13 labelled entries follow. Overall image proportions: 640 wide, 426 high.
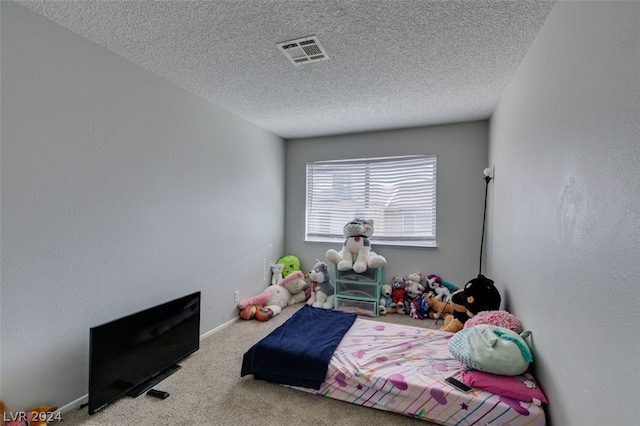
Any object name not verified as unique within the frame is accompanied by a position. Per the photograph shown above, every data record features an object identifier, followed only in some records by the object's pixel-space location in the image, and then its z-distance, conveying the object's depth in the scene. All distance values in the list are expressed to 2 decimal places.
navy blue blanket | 2.02
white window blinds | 3.84
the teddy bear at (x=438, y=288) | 3.49
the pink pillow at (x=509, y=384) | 1.55
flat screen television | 1.76
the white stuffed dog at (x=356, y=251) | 3.55
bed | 1.64
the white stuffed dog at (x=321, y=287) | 3.79
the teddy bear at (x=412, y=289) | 3.60
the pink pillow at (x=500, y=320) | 1.96
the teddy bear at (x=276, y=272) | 4.05
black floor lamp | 3.15
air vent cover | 1.89
